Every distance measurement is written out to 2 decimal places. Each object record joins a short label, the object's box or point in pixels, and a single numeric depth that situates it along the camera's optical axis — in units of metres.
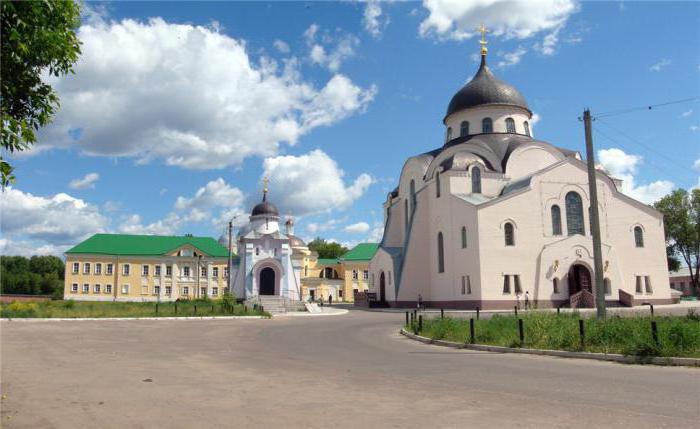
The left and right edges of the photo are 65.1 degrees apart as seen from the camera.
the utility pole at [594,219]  16.34
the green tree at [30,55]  5.73
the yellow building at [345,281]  68.50
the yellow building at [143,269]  58.78
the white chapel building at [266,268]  44.56
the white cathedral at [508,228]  36.28
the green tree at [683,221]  56.19
